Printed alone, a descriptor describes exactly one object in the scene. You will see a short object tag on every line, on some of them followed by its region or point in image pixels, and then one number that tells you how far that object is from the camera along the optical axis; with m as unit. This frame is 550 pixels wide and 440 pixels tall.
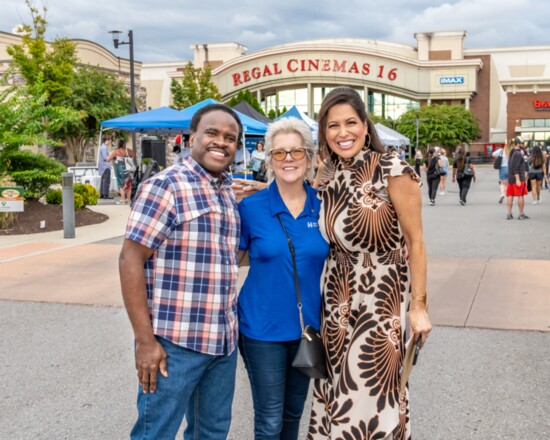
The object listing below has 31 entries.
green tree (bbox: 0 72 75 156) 13.23
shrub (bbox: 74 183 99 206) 14.96
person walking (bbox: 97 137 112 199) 19.70
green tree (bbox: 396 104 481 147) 68.06
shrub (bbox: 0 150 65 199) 13.42
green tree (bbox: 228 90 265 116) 53.11
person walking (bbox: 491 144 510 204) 18.28
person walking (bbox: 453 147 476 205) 17.91
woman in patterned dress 2.73
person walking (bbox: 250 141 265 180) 19.67
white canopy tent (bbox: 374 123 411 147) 29.64
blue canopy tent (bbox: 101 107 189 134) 16.81
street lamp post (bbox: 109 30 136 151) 25.92
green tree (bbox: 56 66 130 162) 33.44
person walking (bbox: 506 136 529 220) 13.91
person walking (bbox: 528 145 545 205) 16.41
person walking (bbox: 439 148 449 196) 19.56
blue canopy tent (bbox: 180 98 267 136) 16.95
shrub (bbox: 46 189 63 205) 14.31
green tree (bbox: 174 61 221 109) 53.72
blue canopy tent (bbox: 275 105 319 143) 18.45
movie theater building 73.81
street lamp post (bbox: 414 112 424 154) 62.32
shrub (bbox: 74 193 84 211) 14.55
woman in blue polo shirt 2.72
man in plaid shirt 2.33
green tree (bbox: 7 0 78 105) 24.46
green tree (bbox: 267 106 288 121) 58.42
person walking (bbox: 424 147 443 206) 18.77
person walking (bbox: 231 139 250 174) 18.84
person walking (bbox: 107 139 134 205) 19.25
